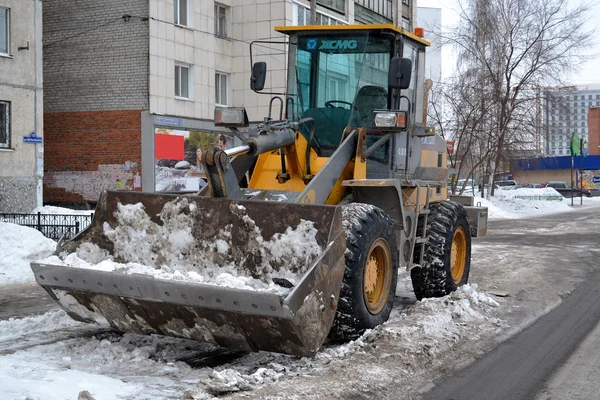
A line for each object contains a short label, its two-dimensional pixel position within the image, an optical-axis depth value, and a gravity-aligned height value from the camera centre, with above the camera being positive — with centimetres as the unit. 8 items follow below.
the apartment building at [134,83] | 2342 +295
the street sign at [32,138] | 2041 +89
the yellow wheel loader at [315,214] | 556 -36
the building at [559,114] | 3472 +302
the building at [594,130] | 10450 +675
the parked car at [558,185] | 5961 -64
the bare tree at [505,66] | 3334 +507
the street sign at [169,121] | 2367 +166
